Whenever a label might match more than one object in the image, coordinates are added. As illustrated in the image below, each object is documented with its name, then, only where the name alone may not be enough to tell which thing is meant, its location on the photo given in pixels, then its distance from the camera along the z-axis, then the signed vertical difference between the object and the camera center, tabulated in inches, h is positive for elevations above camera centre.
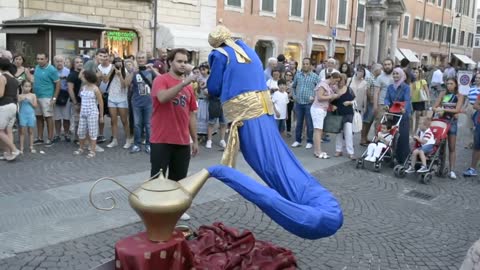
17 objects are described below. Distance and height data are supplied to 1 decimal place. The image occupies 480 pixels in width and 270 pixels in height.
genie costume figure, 150.6 -21.7
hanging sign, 517.0 -9.9
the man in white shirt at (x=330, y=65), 422.6 -0.4
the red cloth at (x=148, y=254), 126.9 -50.9
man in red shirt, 192.5 -25.7
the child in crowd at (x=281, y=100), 406.6 -30.6
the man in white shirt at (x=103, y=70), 362.9 -11.4
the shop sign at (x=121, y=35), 667.0 +27.4
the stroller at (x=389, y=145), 328.8 -52.3
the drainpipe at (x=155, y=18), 709.0 +54.6
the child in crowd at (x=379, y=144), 326.6 -51.0
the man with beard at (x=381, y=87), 395.2 -16.0
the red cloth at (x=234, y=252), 161.3 -65.2
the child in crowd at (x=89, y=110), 329.1 -36.9
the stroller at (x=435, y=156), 308.8 -55.4
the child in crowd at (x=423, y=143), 310.5 -46.7
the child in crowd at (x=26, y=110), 324.5 -38.4
